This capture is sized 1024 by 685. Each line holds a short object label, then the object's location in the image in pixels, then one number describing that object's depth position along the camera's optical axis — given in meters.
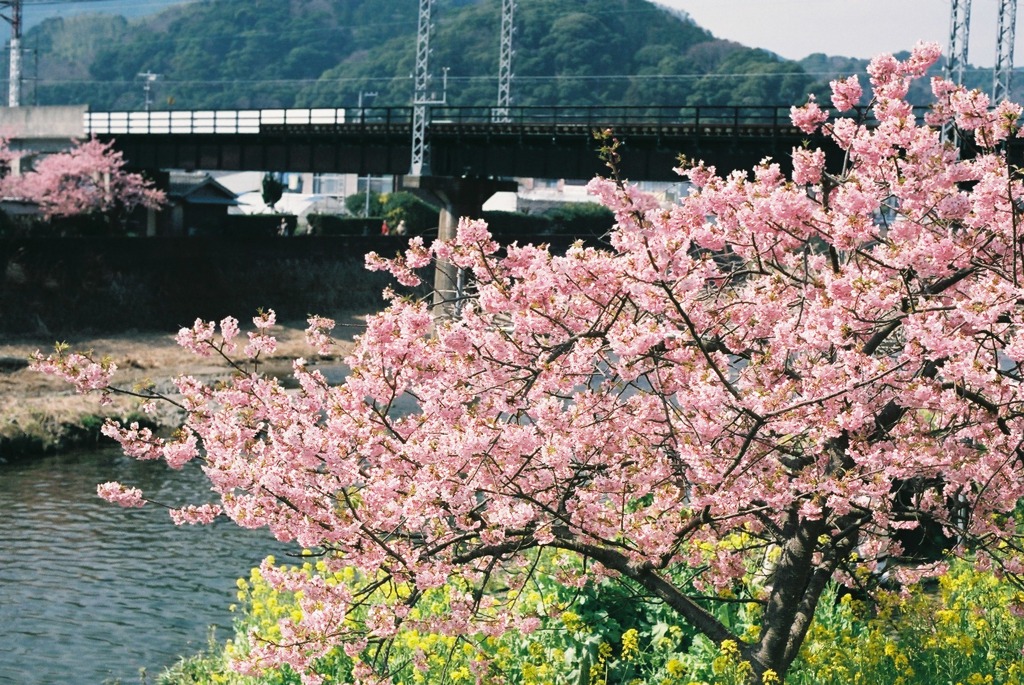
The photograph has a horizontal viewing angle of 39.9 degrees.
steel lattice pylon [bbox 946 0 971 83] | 34.94
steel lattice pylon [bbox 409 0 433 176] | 47.62
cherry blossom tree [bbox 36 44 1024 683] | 8.22
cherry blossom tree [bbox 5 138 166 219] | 60.91
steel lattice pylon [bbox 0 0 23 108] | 72.00
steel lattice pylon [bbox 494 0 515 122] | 60.88
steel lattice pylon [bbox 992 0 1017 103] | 40.50
